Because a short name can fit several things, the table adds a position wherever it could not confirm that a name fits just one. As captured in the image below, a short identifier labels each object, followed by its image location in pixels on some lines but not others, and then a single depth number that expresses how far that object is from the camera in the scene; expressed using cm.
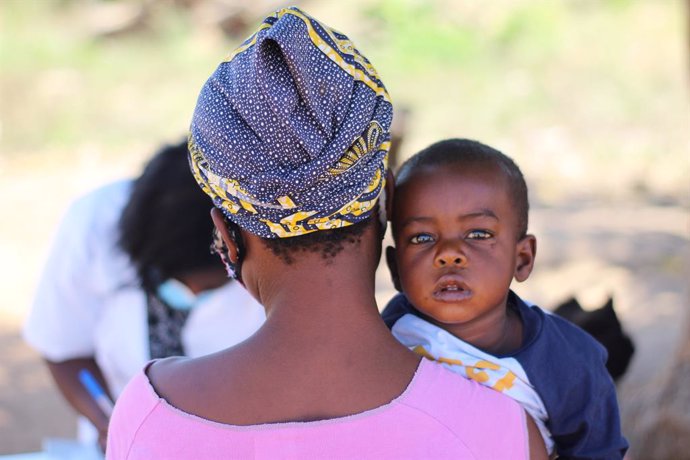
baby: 352
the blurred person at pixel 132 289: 516
